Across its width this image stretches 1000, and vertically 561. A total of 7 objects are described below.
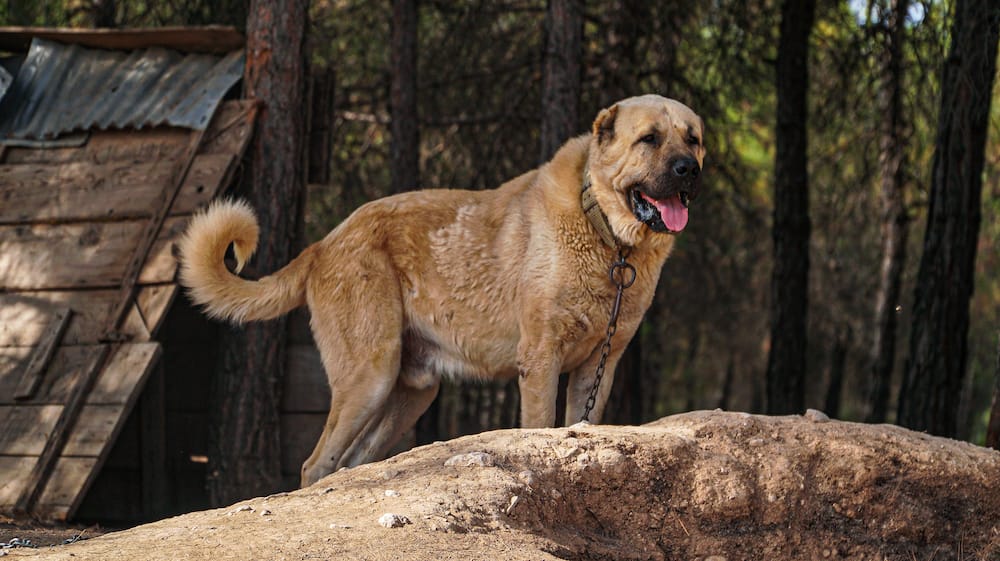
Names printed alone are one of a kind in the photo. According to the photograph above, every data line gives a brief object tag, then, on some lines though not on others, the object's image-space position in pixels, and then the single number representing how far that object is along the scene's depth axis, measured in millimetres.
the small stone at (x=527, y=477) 8734
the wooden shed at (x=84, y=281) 13469
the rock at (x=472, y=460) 8852
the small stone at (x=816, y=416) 10499
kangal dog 11711
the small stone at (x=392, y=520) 7690
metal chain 11641
